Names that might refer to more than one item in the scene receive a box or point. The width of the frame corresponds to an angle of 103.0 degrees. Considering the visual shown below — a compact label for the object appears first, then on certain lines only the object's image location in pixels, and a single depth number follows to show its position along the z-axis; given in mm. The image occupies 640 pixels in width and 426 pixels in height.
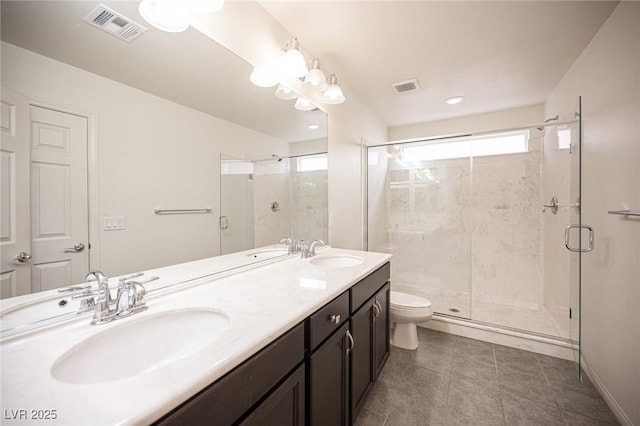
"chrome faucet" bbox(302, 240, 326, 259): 1914
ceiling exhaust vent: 2379
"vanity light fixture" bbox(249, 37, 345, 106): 1531
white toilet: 2127
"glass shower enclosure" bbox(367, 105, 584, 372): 2730
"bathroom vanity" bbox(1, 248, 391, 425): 496
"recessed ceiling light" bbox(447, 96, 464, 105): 2707
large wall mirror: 718
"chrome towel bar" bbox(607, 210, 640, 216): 1208
